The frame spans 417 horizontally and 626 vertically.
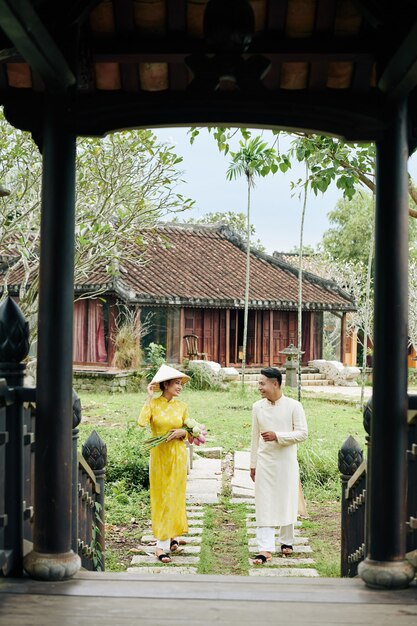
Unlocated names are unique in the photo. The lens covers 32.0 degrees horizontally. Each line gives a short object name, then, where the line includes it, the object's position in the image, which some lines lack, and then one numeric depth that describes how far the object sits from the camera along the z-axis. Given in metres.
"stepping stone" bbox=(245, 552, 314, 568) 5.99
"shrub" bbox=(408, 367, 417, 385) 26.95
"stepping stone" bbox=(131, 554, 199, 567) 6.02
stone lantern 21.79
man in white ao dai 5.80
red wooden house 21.52
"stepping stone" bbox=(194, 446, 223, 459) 10.62
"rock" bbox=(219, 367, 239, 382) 21.11
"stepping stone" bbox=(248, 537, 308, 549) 6.70
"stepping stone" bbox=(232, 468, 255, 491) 8.73
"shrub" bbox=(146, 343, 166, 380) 18.38
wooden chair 22.58
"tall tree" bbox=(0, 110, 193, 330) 9.34
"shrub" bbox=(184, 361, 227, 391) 20.38
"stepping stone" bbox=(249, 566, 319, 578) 5.73
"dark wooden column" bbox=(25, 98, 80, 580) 3.33
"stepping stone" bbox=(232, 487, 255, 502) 8.35
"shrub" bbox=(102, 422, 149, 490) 8.96
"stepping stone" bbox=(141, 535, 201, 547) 6.68
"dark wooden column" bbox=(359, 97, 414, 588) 3.27
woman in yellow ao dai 5.86
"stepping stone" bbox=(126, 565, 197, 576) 5.75
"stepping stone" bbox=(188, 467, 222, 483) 9.16
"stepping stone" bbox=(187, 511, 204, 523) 7.49
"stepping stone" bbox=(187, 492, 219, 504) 8.14
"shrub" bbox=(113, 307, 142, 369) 20.09
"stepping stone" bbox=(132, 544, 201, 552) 6.35
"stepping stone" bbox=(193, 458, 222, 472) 9.44
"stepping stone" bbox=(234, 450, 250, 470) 9.67
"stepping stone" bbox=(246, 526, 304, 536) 7.05
